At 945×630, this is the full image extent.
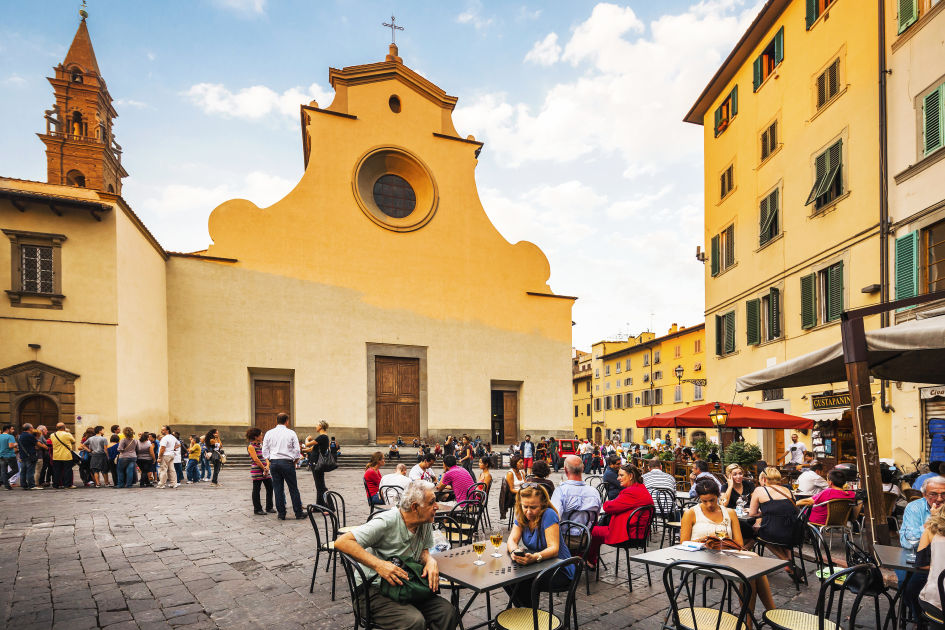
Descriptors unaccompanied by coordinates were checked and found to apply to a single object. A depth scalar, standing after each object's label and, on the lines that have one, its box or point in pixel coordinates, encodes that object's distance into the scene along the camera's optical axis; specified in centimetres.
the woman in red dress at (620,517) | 560
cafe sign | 1168
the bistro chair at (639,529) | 560
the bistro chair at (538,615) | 324
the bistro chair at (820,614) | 309
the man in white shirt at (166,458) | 1301
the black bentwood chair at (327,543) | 481
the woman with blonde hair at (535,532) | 401
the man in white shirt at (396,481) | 692
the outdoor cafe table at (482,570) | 334
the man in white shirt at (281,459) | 841
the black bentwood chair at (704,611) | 325
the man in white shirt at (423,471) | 820
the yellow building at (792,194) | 1170
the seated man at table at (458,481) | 748
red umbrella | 986
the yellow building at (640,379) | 3403
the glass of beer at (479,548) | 396
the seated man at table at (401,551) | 335
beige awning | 416
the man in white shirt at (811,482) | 786
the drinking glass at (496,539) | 403
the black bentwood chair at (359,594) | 334
